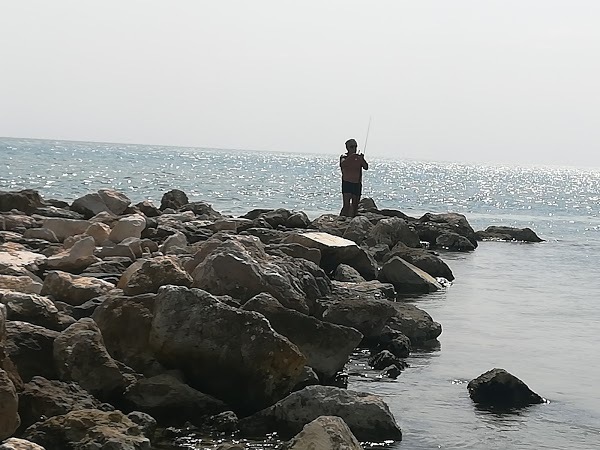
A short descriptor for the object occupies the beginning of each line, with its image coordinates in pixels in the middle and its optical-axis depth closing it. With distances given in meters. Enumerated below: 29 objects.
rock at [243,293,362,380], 8.35
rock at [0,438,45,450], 5.21
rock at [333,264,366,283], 13.24
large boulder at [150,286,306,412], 7.48
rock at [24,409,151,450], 5.83
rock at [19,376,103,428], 6.28
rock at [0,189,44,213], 16.42
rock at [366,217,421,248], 19.36
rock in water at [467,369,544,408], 8.27
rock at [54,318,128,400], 7.00
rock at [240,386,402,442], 7.04
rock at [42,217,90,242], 13.44
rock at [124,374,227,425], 7.11
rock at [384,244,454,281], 16.02
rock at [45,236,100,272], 10.61
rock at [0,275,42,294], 9.08
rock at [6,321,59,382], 6.93
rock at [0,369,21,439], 5.88
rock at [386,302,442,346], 10.56
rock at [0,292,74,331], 7.75
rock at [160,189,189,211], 21.48
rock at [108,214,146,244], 12.99
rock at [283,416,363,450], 5.88
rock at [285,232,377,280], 13.87
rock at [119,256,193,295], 8.94
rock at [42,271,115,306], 9.04
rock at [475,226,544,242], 27.48
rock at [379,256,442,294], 14.45
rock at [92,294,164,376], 7.68
